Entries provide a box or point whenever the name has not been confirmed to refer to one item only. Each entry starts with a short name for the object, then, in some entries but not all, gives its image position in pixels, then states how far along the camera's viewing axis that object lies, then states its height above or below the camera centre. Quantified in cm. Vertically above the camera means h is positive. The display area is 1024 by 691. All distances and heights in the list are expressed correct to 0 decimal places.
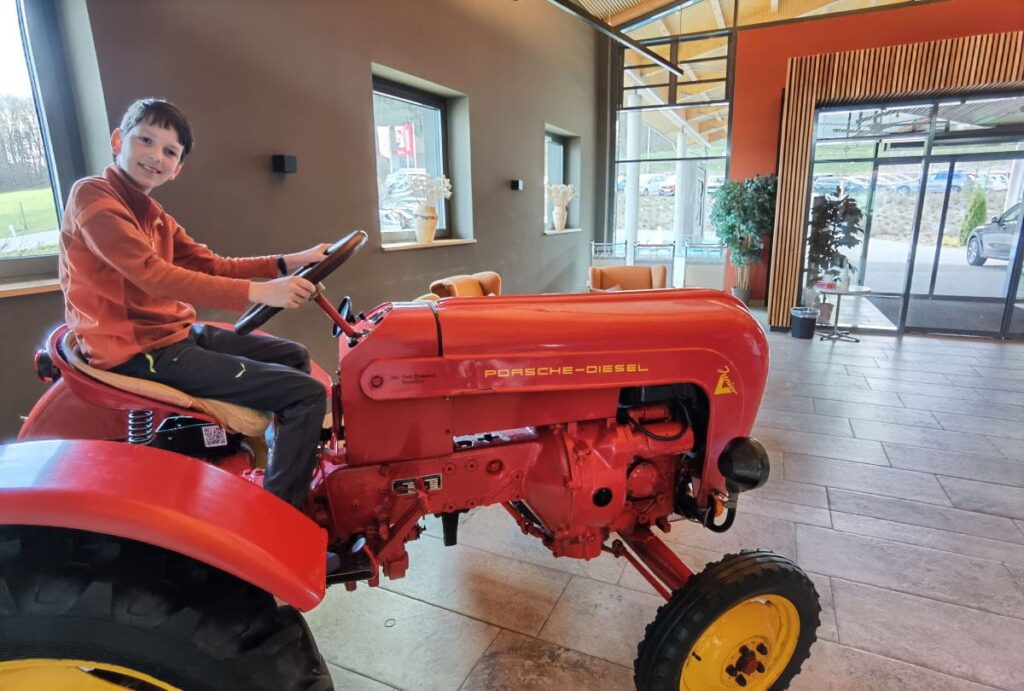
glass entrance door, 582 -37
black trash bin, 578 -118
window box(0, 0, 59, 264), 212 +24
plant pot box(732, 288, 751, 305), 766 -116
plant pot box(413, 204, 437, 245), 445 -5
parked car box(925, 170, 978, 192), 588 +24
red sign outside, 448 +61
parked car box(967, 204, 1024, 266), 577 -38
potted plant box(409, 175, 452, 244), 445 +8
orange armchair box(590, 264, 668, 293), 540 -64
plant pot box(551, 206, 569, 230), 745 -5
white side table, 559 -126
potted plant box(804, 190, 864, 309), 587 -29
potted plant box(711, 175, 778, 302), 683 -10
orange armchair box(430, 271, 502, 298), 345 -47
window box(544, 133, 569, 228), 742 +68
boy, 126 -18
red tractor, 90 -57
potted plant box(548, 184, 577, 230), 728 +15
